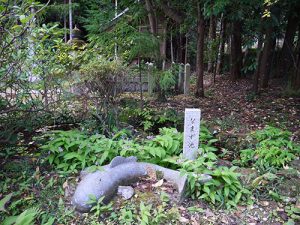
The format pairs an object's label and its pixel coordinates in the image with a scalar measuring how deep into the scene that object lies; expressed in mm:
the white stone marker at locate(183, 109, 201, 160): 3568
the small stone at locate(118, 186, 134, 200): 3035
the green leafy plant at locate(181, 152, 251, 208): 3082
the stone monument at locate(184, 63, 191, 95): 8719
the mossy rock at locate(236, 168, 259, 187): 3395
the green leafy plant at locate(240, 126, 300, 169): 3773
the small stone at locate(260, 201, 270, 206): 3143
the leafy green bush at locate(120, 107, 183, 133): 5258
